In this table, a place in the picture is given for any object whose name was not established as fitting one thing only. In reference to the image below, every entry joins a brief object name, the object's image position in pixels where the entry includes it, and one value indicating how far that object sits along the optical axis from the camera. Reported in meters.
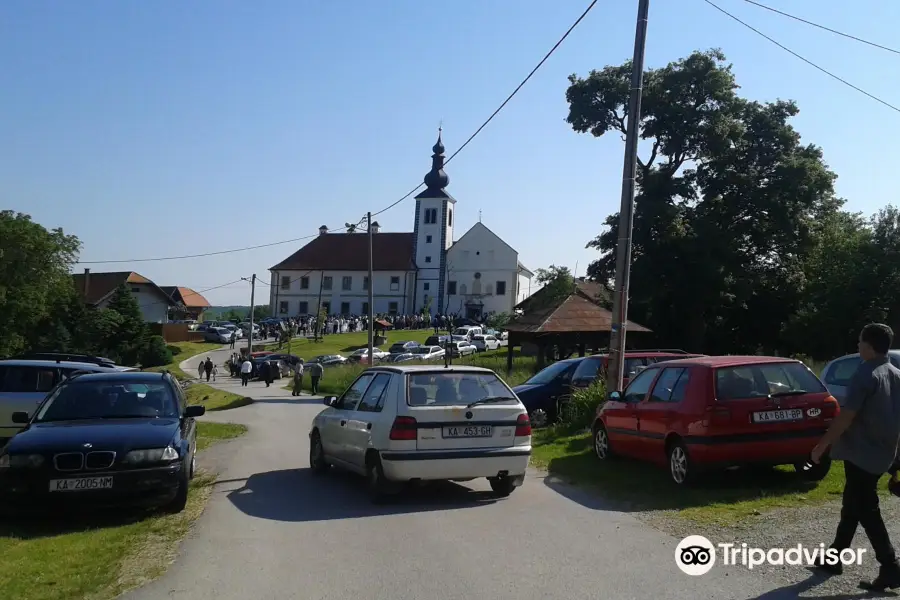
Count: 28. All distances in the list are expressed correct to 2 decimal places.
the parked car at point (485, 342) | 70.31
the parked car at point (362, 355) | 57.54
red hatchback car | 9.20
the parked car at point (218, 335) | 83.00
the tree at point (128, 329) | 70.25
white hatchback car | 9.39
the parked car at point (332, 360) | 56.44
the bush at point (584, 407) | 15.55
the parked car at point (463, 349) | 61.55
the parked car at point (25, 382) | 13.91
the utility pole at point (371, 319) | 41.16
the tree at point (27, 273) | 59.66
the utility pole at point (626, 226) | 13.83
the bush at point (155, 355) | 69.94
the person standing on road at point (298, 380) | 37.94
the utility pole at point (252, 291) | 65.65
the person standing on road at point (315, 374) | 39.81
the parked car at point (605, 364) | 17.59
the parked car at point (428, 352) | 58.04
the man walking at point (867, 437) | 5.72
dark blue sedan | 8.54
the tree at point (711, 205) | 38.94
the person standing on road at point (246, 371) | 48.25
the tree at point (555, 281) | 65.59
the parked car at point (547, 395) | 17.86
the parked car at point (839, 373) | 12.38
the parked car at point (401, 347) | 64.18
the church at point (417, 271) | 102.94
